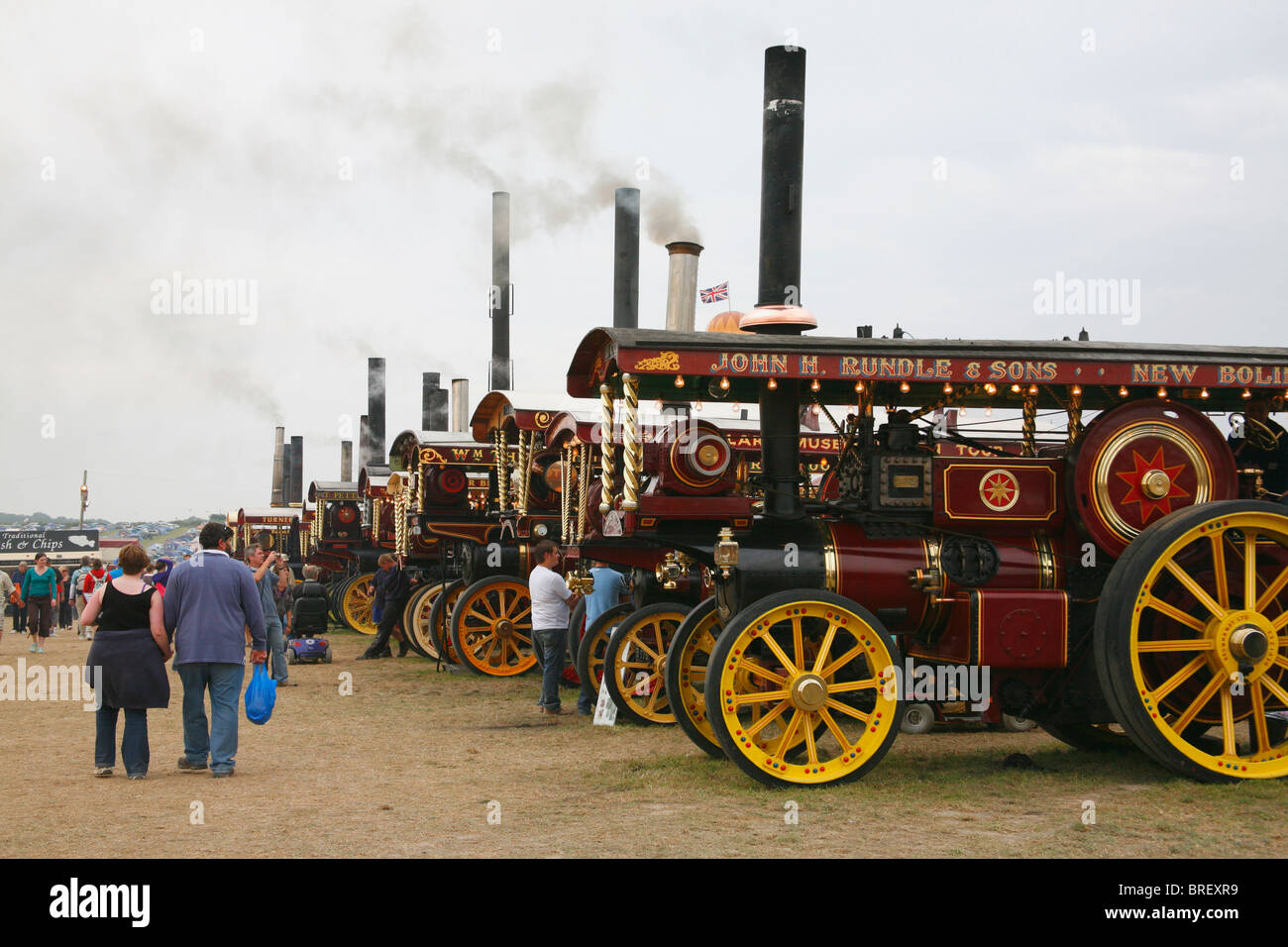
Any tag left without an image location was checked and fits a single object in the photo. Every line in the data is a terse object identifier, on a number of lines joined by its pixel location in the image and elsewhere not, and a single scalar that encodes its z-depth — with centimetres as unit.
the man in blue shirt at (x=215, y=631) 823
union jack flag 1917
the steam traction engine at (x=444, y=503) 1560
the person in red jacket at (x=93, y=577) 2119
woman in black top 814
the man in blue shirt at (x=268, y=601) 1218
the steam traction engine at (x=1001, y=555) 738
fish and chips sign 5558
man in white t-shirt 1132
